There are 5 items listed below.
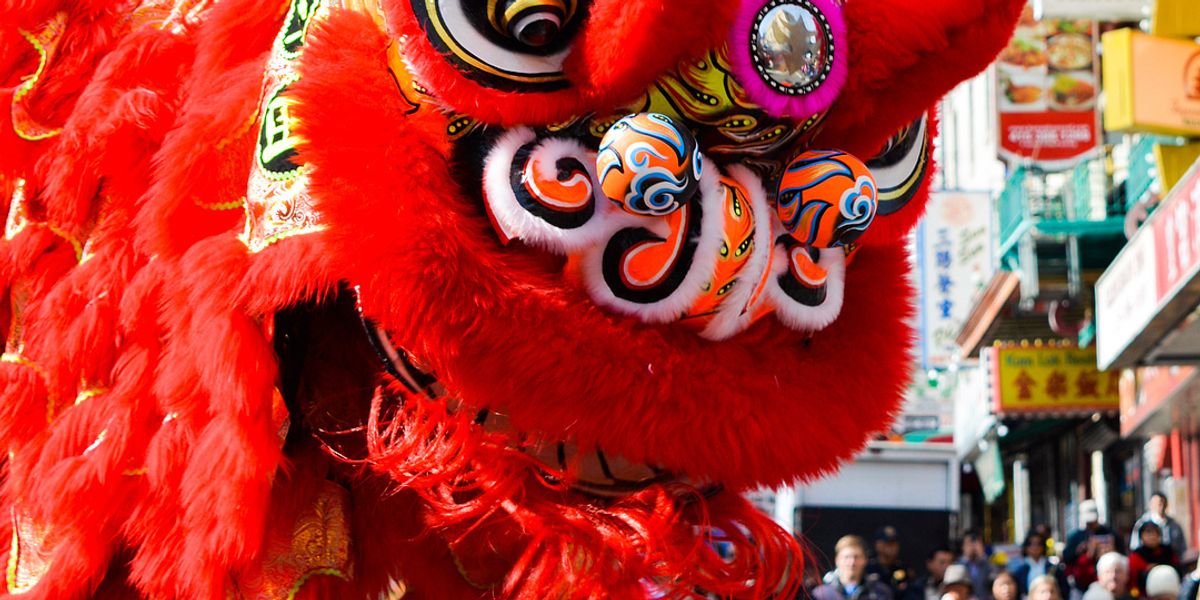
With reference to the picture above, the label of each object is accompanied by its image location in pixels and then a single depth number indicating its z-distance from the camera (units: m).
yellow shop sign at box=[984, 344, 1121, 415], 16.02
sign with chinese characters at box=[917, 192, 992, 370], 17.02
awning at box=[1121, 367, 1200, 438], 12.93
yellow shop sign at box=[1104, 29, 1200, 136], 11.48
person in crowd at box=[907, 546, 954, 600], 9.13
